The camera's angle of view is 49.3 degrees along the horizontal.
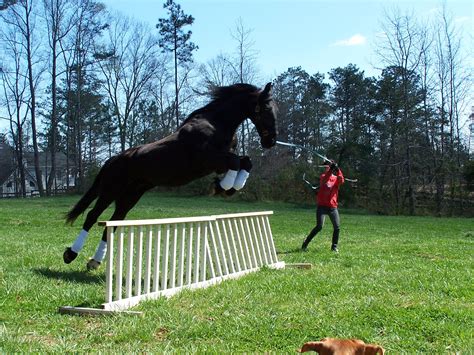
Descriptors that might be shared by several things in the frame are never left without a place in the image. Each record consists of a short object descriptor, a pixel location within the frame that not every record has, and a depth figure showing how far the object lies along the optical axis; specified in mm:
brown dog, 1847
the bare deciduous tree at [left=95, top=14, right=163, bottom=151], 48375
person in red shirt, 11664
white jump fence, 5348
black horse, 6086
